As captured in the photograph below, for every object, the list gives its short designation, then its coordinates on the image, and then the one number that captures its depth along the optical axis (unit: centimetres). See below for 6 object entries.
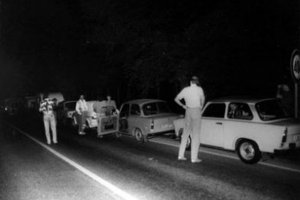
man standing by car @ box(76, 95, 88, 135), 1471
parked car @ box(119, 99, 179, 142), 1121
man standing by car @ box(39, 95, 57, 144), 1201
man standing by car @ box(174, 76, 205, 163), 773
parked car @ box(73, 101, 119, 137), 1286
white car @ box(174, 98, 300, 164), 697
